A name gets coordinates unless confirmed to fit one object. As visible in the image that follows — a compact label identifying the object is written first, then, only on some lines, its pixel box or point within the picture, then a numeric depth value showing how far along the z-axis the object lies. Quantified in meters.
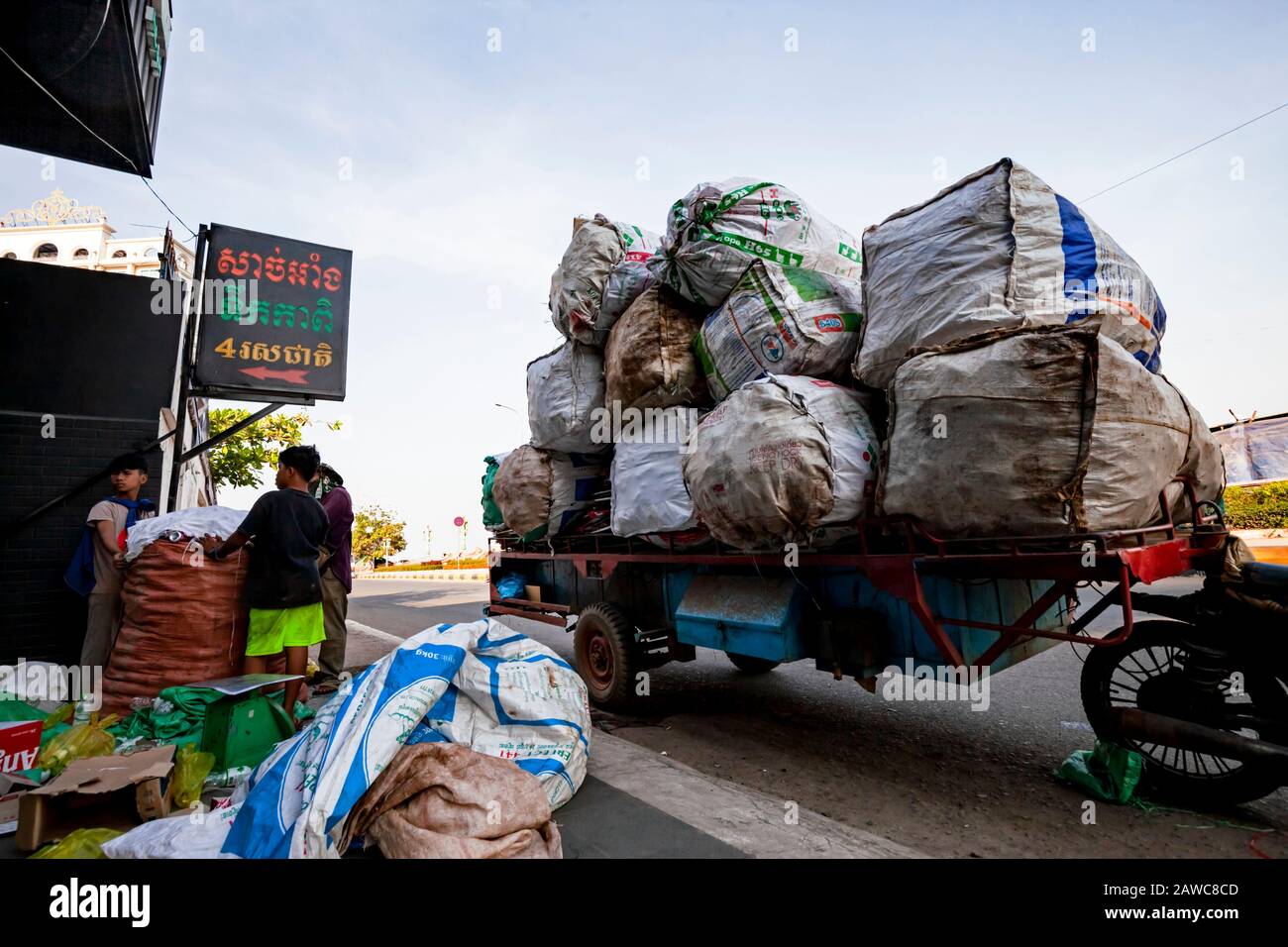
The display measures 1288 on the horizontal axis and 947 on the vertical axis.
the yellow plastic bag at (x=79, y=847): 1.93
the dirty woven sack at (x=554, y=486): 4.98
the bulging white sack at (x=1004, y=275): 2.49
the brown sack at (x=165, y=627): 3.33
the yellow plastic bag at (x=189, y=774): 2.45
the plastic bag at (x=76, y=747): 2.72
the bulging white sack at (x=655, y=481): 3.71
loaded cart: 2.42
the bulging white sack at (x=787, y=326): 3.10
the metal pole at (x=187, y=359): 5.43
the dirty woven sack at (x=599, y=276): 4.34
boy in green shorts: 3.42
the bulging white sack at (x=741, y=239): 3.48
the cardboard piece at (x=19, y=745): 2.65
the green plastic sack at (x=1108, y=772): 2.74
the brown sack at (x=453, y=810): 1.88
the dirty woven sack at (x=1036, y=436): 2.14
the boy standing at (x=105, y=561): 3.91
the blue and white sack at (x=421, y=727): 1.88
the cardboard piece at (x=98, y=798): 2.09
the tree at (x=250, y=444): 17.84
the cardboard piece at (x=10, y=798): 2.29
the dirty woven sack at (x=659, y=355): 3.82
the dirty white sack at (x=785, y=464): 2.66
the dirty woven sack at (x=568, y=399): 4.60
